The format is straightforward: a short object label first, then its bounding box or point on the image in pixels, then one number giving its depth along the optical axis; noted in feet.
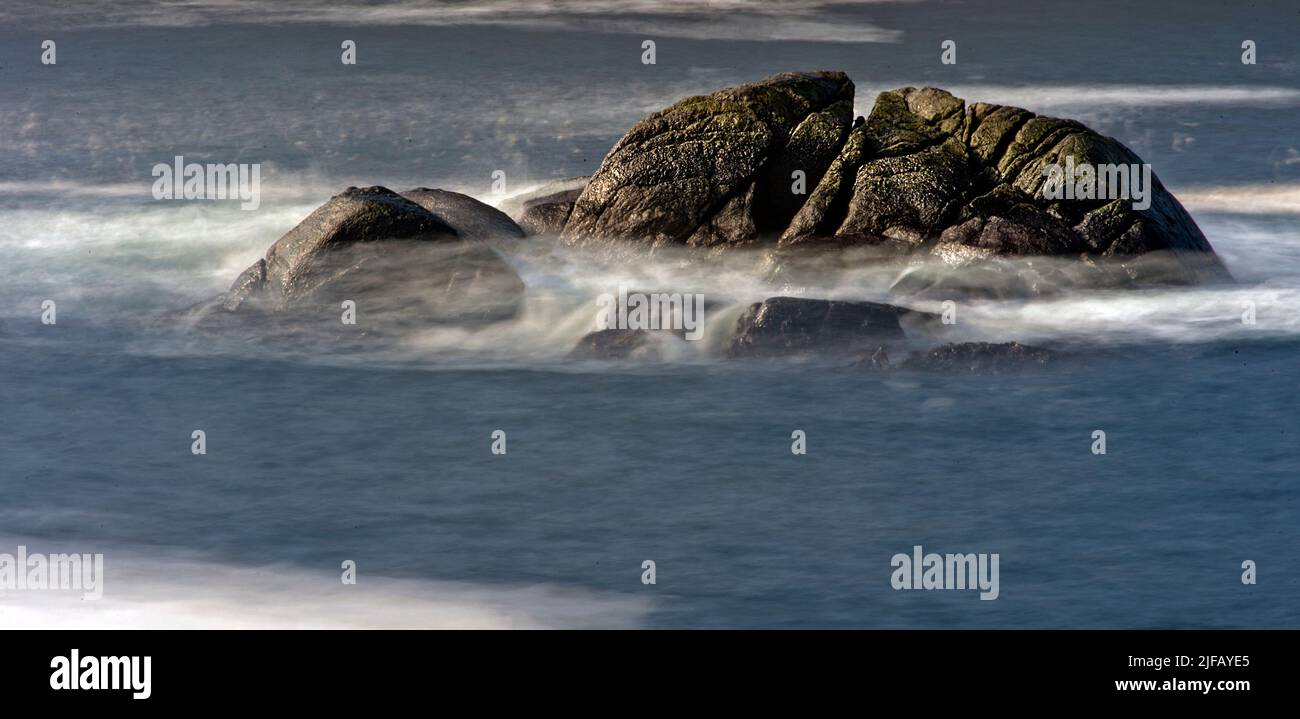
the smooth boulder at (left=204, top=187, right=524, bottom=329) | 65.36
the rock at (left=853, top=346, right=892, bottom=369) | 59.26
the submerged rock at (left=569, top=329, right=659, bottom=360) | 61.77
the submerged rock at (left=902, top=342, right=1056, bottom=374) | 59.36
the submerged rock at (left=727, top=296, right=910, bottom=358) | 60.70
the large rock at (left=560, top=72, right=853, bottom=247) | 68.59
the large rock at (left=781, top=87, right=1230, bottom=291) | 66.49
